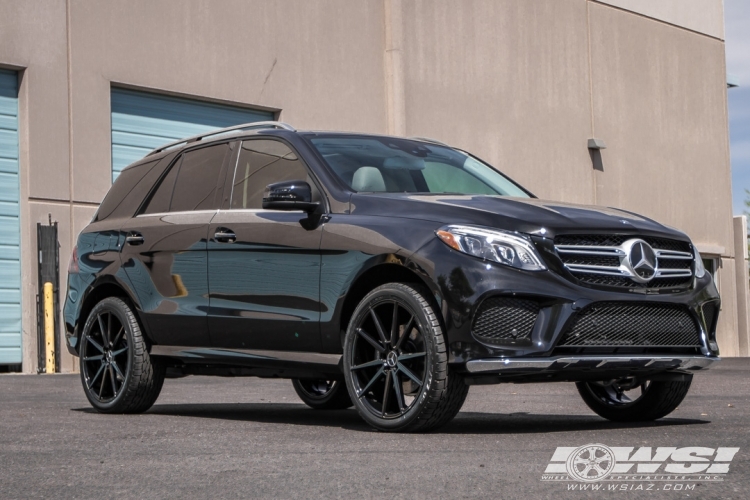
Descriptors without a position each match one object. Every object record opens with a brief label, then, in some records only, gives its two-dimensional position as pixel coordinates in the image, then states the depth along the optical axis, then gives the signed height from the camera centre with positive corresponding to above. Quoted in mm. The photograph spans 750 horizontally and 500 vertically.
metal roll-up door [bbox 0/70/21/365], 16719 +637
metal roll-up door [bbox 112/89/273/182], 18078 +2258
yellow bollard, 16891 -679
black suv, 6258 -82
